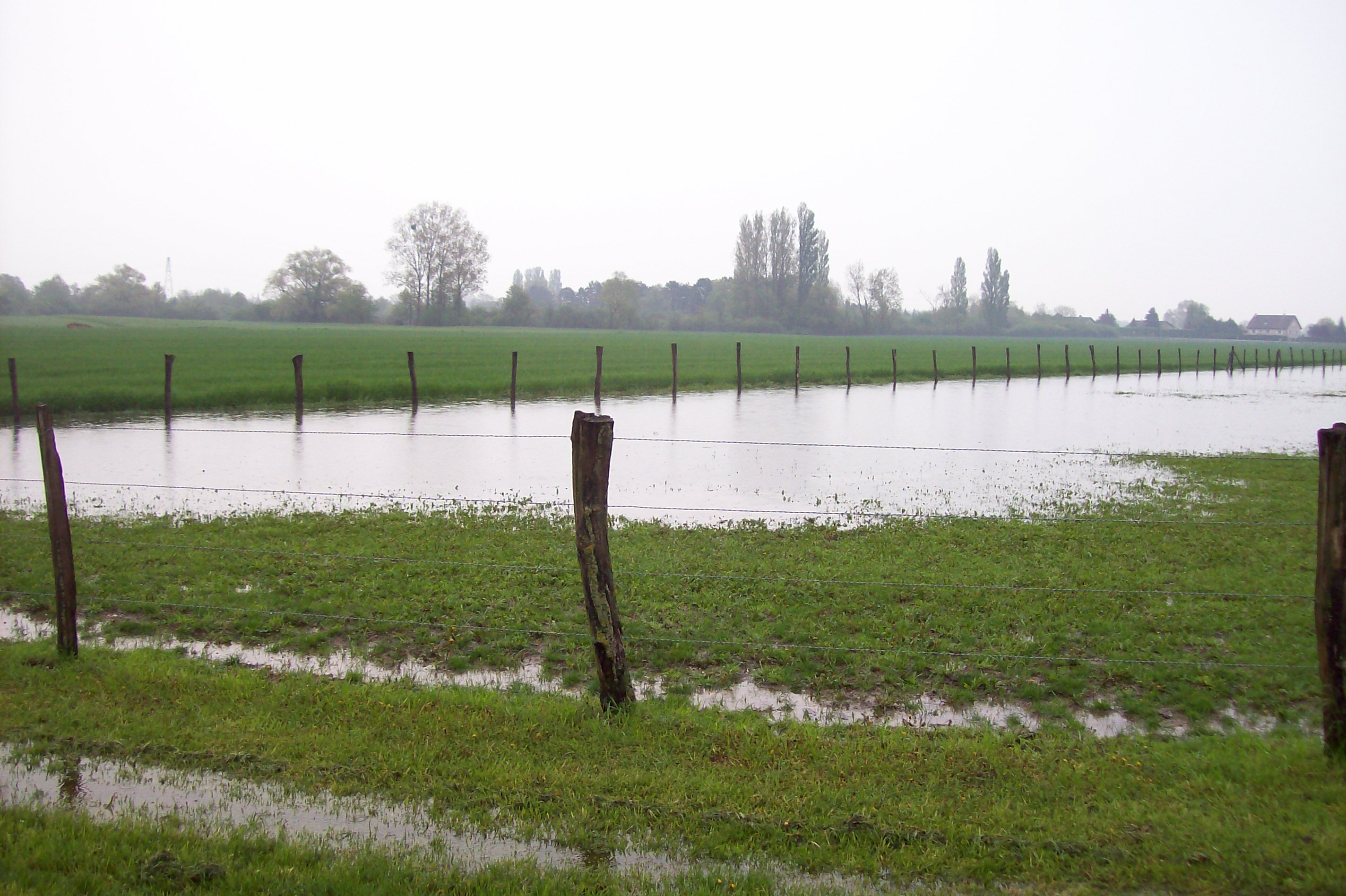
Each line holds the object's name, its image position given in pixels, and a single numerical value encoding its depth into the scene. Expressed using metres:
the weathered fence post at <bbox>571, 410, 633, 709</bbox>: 5.18
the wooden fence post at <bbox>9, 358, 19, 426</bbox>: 20.47
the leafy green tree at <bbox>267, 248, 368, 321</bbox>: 108.75
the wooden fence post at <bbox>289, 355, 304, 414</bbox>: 22.90
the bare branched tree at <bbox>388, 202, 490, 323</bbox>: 108.75
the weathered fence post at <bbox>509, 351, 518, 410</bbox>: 27.51
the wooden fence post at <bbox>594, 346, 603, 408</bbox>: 28.05
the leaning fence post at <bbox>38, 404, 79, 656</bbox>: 6.31
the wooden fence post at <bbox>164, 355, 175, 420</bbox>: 22.19
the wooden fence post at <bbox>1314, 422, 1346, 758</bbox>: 4.59
